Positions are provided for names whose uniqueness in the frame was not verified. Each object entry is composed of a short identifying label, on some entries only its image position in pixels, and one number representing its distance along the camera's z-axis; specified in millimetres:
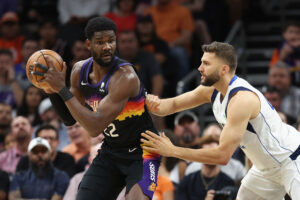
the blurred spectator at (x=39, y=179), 15484
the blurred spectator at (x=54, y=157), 16347
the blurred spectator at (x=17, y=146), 17437
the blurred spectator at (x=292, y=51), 19281
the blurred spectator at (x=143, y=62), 18781
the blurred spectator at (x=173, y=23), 21281
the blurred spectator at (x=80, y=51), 20219
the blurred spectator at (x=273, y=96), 17344
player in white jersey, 10062
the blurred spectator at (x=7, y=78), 20672
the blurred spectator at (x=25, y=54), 20937
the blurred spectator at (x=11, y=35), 22078
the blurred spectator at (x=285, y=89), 18422
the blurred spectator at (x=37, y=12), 24437
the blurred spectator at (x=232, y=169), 15164
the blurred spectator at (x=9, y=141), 18275
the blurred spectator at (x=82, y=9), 22187
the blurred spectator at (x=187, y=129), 17442
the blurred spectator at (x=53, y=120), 19047
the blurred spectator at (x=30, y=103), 19766
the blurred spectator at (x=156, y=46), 19937
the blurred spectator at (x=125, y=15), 21281
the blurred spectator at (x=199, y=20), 22156
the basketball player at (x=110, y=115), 10016
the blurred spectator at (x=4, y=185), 15898
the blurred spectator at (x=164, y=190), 14766
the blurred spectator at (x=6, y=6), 23641
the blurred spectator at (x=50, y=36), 21469
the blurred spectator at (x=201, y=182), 14992
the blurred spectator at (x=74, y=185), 14547
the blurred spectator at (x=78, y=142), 17297
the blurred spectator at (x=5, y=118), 19250
